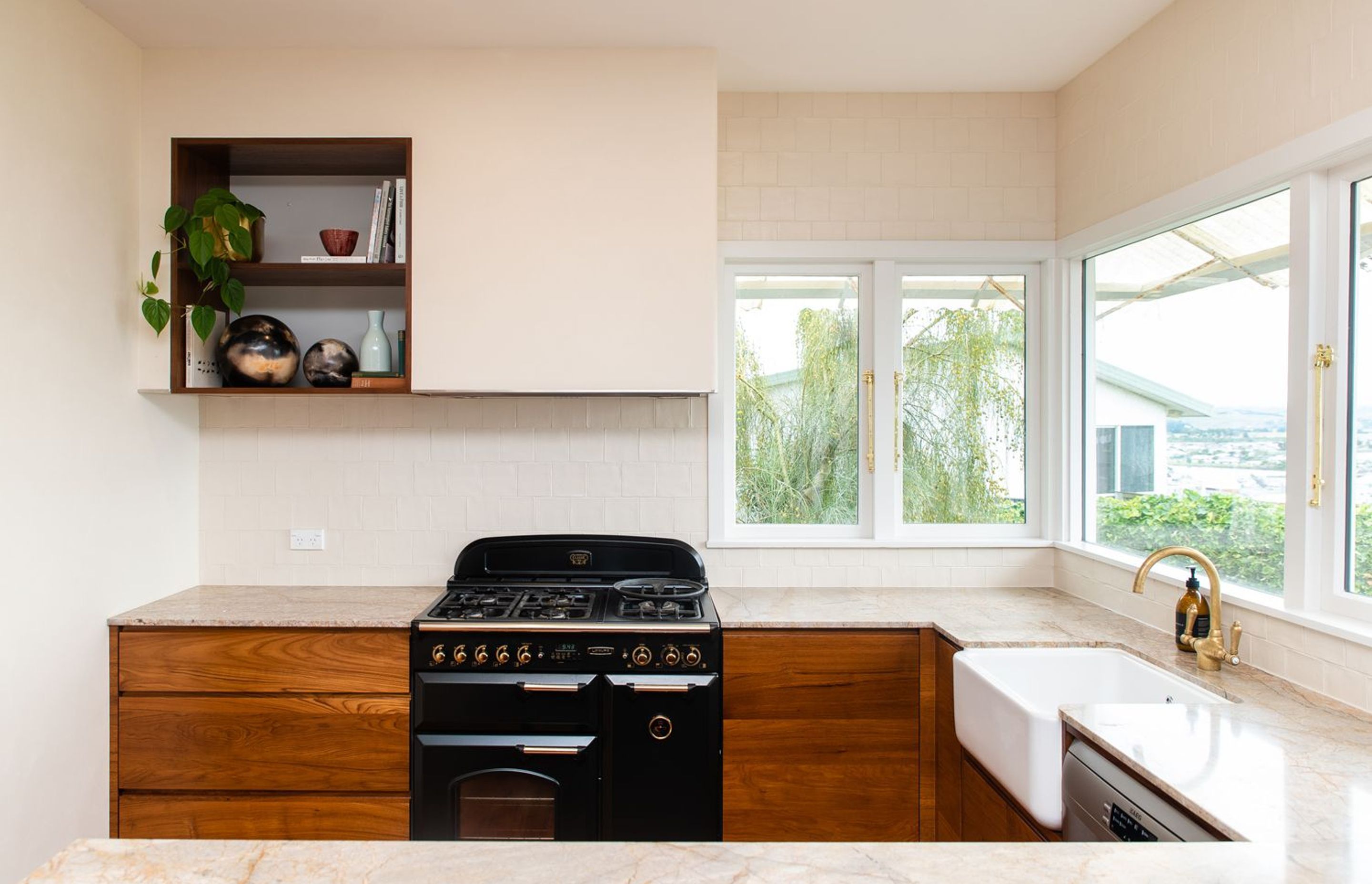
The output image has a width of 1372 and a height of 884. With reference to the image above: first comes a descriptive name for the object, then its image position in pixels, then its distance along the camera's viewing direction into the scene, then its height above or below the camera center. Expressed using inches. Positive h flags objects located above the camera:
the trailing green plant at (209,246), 98.8 +24.1
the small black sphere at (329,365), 106.9 +9.6
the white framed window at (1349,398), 71.6 +4.1
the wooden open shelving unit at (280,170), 103.0 +37.0
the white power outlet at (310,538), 116.3 -15.0
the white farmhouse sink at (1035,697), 68.0 -26.2
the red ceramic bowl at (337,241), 105.0 +25.8
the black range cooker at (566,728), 90.9 -33.8
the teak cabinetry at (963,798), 74.4 -36.9
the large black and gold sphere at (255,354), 104.7 +10.8
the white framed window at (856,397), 120.9 +6.5
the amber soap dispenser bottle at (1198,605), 82.2 -17.2
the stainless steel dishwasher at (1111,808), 53.3 -26.8
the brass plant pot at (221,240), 102.5 +25.3
